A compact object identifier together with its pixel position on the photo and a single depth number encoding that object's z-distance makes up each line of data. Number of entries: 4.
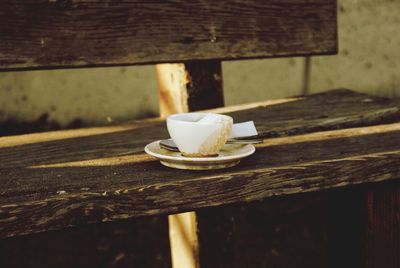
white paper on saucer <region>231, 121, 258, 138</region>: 1.42
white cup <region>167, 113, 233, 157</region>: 1.35
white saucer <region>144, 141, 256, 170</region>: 1.32
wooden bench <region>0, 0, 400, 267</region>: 1.29
